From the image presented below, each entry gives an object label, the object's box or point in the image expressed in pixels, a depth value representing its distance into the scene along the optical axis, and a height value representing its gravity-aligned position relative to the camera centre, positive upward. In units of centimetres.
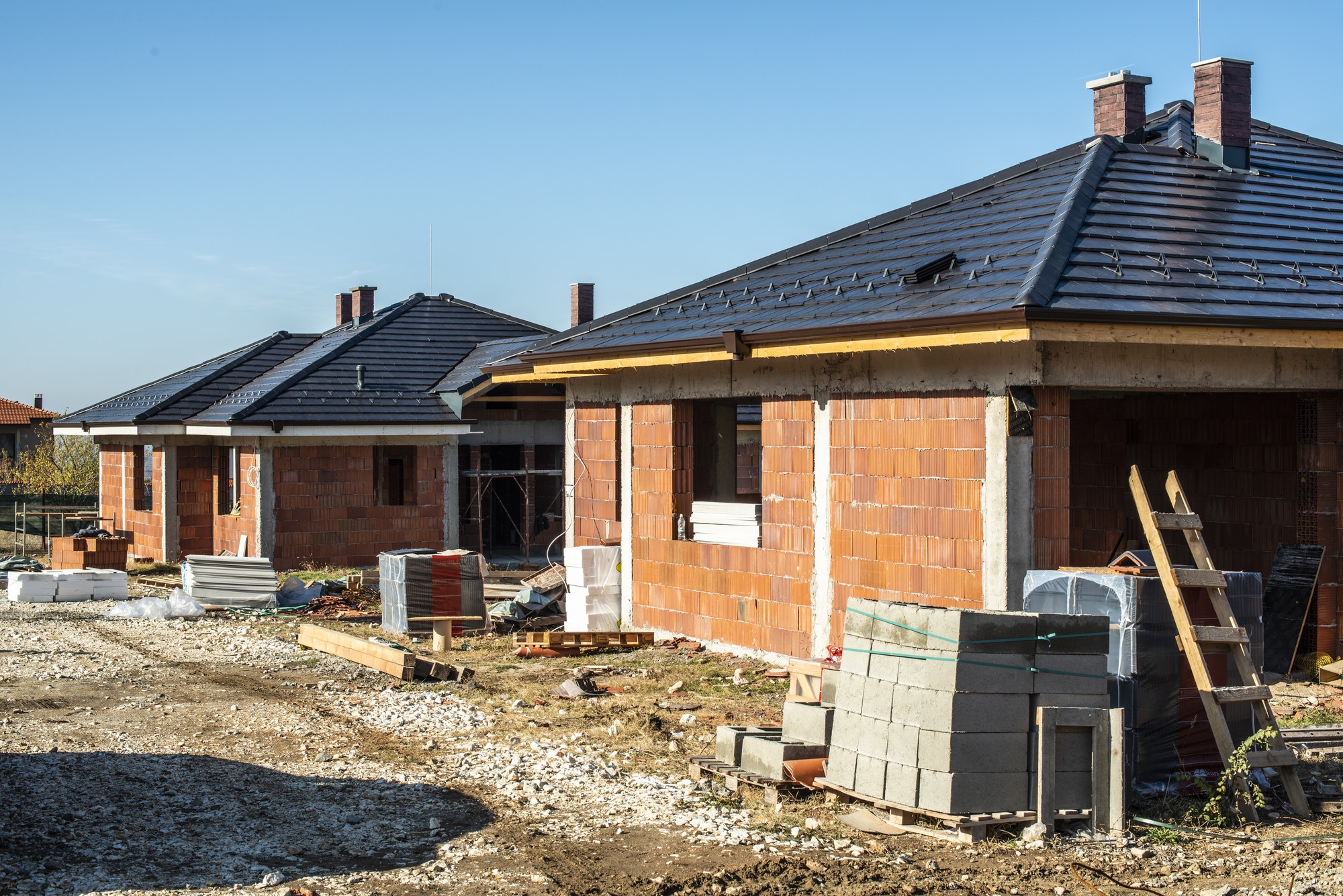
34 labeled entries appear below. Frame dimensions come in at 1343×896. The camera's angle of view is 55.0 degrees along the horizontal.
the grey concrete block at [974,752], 774 -178
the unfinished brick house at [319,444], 2602 +29
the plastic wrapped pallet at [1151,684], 866 -155
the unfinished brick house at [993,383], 1139 +75
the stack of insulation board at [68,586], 2173 -220
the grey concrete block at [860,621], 838 -108
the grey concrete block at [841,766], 834 -202
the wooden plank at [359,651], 1368 -223
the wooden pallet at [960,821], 764 -220
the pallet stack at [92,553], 2600 -194
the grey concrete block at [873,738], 812 -178
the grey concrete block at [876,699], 812 -154
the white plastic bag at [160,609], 1991 -236
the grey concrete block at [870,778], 809 -203
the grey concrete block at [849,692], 836 -154
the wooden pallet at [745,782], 862 -223
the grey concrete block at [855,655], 836 -130
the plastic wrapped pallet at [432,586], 1733 -174
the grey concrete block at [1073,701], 792 -151
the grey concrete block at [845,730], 836 -179
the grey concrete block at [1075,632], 796 -109
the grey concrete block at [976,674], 779 -132
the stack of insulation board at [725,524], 1502 -80
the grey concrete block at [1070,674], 795 -135
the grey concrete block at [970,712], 775 -155
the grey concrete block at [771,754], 876 -204
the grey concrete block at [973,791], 772 -202
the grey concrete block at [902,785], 788 -202
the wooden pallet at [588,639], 1554 -222
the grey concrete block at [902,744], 791 -178
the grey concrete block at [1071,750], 786 -179
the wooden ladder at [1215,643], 825 -123
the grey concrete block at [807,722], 894 -186
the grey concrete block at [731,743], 918 -205
